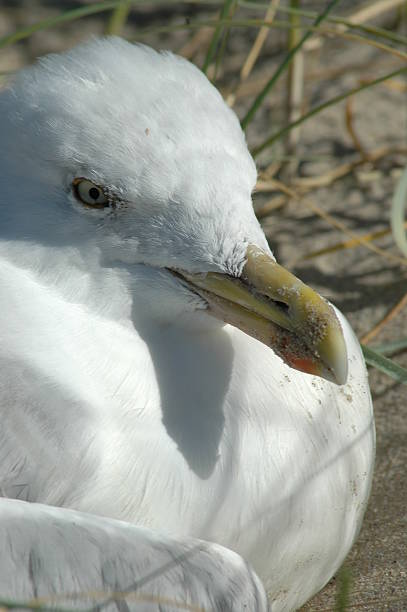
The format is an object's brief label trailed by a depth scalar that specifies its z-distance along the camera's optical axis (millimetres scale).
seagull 3340
